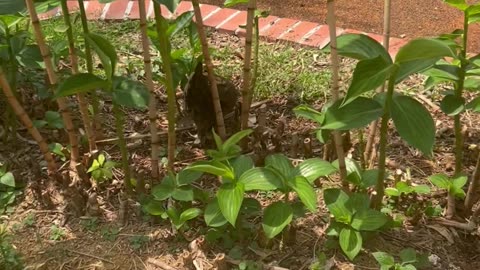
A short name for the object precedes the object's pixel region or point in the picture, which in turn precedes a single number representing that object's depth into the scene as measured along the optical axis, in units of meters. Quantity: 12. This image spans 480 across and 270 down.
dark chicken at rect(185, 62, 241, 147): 2.16
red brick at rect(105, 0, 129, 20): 3.21
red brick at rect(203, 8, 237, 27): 3.13
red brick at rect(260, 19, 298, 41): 3.01
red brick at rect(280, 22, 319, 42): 2.98
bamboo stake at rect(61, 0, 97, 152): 1.88
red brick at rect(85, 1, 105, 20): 3.23
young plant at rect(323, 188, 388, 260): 1.66
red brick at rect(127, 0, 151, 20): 3.21
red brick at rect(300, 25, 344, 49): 2.93
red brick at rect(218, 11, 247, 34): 3.07
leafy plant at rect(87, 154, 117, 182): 1.99
